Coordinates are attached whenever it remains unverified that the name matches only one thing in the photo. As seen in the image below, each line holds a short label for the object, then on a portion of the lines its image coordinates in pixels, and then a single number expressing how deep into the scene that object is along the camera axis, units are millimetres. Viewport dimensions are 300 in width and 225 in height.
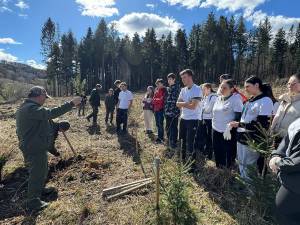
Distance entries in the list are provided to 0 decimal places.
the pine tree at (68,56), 40827
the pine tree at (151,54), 41957
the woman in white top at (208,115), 5417
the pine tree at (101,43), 41008
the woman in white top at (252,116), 3378
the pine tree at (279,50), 39924
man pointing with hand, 3655
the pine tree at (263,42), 40534
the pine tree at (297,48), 37022
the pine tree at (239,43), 40945
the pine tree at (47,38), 37935
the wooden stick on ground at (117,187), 3872
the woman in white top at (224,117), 4194
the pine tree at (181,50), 41483
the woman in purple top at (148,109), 7908
